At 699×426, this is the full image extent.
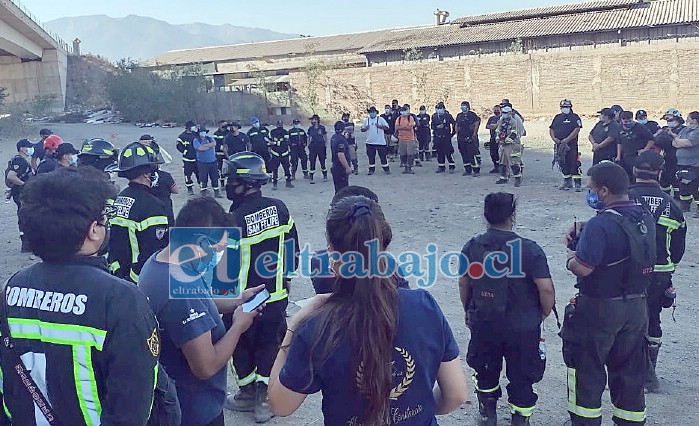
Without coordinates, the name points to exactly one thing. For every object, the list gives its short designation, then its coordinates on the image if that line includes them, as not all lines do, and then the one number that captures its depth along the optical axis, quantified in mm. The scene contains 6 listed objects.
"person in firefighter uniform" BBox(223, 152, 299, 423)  4426
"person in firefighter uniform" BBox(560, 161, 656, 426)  3744
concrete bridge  43781
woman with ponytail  1979
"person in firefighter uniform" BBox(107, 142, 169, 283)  4352
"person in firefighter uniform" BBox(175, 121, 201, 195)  14047
